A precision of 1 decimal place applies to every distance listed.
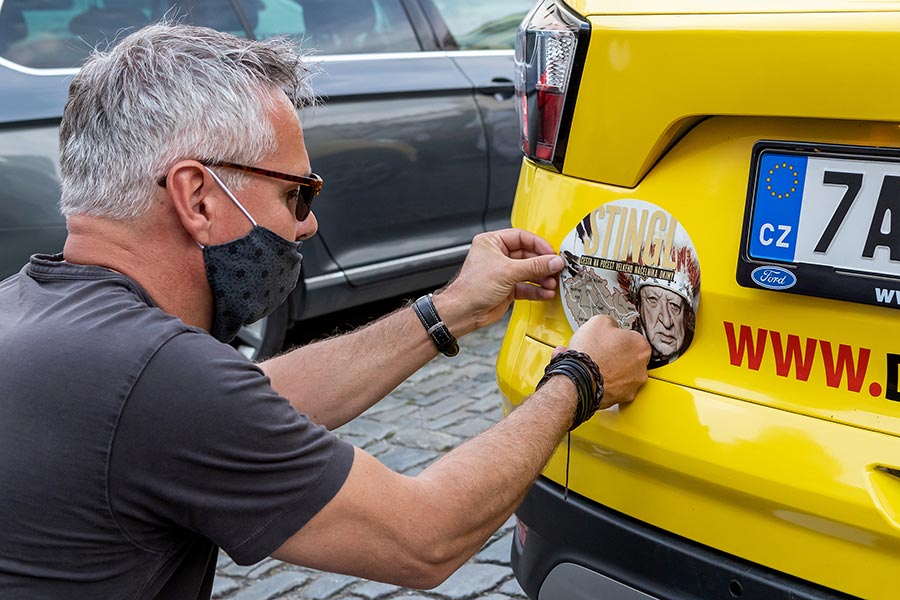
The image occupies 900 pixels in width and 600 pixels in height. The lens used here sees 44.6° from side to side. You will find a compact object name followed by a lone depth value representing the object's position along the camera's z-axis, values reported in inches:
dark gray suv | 139.3
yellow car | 60.1
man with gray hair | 58.8
